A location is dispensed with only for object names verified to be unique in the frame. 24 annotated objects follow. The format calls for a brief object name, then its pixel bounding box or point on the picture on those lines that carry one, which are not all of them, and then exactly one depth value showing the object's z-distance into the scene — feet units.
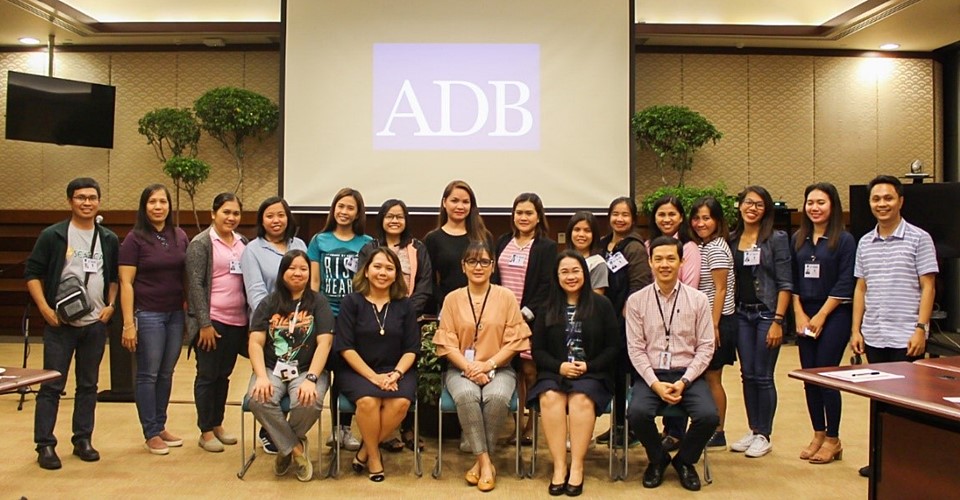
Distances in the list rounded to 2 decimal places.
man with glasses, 12.14
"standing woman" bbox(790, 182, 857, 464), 12.48
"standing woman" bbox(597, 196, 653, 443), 13.03
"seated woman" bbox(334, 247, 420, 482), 11.78
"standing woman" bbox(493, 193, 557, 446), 12.89
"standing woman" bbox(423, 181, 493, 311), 13.43
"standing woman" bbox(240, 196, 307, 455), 12.80
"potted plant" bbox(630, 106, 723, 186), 24.63
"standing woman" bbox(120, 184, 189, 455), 12.81
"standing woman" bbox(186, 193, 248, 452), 12.89
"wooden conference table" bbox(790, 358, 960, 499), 8.26
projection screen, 20.88
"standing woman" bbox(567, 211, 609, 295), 12.84
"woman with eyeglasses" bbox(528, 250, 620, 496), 11.58
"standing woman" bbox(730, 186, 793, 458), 12.92
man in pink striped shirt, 11.46
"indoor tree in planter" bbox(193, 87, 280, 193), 24.82
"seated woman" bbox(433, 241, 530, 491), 11.74
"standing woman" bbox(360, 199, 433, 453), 13.23
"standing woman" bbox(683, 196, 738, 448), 12.90
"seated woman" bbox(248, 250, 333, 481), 11.65
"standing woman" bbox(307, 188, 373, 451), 13.33
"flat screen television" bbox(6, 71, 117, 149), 24.57
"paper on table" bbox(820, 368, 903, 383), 9.04
